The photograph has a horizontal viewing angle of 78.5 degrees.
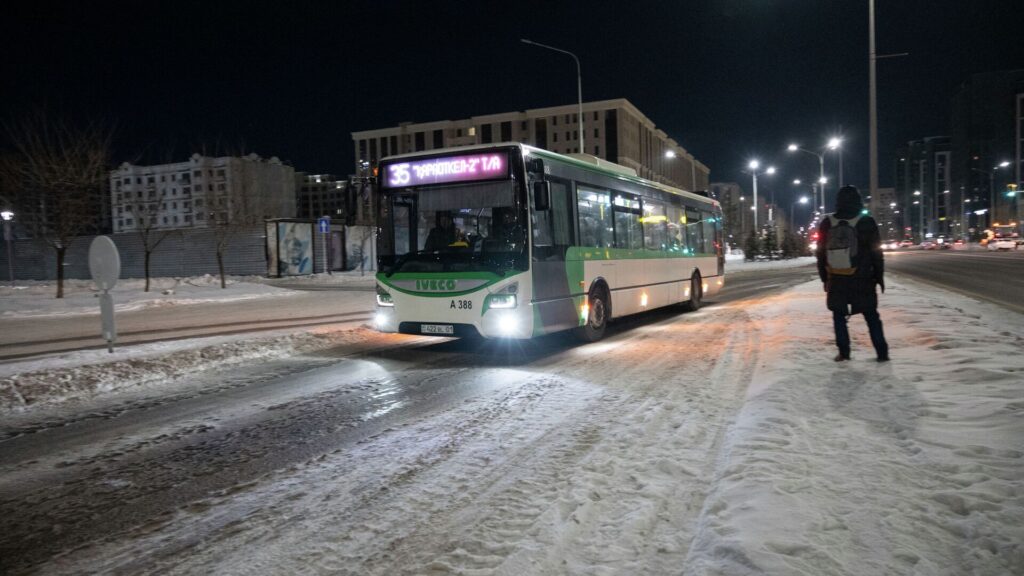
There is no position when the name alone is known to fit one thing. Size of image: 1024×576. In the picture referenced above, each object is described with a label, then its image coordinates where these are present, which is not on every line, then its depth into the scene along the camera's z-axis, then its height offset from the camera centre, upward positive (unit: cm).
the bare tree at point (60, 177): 2289 +374
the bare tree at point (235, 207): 3359 +363
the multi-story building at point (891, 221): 15932 +835
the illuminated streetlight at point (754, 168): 4803 +683
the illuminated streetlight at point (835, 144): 3274 +572
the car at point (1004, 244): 6925 +36
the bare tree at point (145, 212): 2945 +296
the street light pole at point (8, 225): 3048 +256
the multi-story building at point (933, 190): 16498 +1734
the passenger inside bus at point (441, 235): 976 +47
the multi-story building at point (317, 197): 17241 +1992
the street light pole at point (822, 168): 3888 +539
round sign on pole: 998 +21
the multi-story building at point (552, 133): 10031 +2209
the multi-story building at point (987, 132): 12950 +2532
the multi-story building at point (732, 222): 8881 +492
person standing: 733 -12
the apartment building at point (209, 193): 3197 +875
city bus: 922 +29
